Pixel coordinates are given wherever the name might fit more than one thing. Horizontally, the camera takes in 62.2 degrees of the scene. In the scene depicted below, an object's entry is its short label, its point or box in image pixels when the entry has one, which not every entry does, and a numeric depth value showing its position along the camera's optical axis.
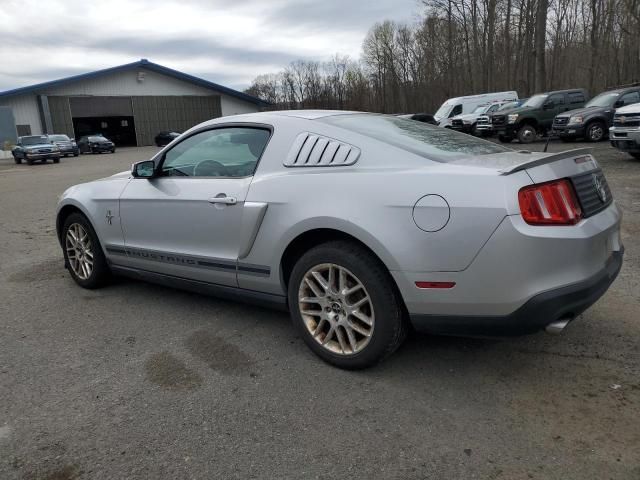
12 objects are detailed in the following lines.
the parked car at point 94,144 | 39.28
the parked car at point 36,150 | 29.42
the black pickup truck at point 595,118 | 17.08
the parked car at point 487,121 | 22.05
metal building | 42.75
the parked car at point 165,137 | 37.17
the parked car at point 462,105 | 27.88
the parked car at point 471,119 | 24.40
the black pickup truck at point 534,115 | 19.94
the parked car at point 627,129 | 11.43
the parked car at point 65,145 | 33.58
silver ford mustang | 2.65
